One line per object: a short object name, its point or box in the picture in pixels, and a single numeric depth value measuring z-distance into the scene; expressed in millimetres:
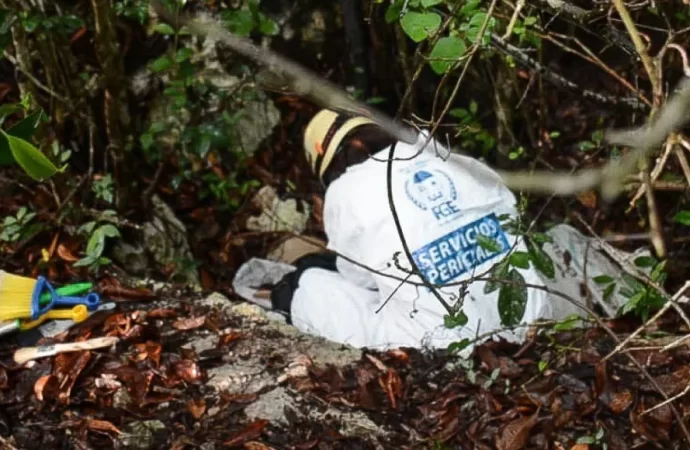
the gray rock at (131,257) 3000
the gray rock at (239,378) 2232
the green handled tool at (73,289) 2529
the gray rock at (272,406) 2129
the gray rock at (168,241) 3164
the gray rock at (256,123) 3709
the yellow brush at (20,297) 2396
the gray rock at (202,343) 2395
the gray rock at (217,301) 2670
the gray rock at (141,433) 2035
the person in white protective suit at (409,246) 2484
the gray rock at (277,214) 3680
